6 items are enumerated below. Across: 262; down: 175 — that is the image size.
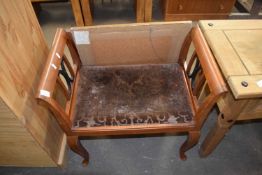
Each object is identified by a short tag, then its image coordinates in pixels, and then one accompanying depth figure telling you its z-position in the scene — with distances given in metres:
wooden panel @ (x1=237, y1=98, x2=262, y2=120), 0.83
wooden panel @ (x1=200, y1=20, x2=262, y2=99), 0.74
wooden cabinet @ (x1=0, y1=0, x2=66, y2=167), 0.71
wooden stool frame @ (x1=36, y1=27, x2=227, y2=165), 0.74
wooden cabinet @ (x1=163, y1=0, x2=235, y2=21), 2.01
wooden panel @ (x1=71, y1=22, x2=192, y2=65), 0.98
